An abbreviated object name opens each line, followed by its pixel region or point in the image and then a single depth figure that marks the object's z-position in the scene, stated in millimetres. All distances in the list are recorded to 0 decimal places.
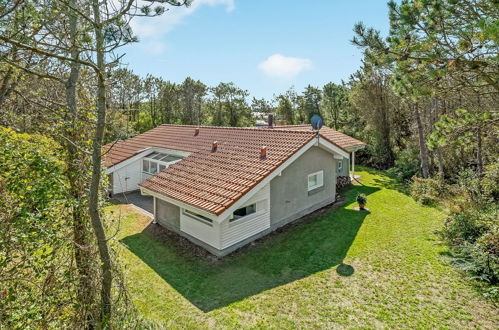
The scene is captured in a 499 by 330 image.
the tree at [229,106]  41969
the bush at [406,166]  20891
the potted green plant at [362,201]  14625
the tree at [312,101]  42344
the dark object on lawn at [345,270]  8703
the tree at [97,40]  3682
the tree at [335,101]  35750
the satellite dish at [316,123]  14555
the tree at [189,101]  40438
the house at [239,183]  10055
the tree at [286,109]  43375
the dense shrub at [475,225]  7985
